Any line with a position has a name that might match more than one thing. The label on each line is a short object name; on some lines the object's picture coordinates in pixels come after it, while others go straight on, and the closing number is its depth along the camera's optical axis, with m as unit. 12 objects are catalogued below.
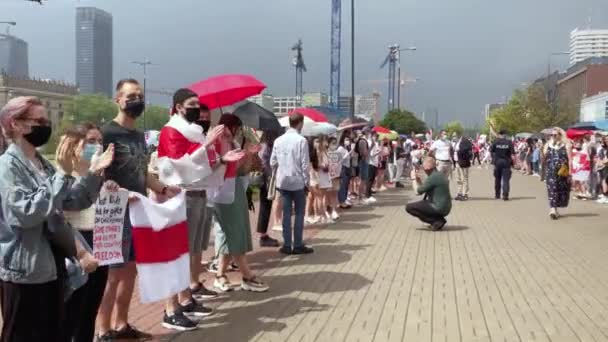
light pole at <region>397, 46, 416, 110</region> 59.83
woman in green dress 6.85
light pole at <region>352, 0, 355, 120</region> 27.80
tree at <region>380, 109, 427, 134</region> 74.28
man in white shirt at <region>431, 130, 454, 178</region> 18.30
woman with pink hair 3.41
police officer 17.84
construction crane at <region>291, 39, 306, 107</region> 60.94
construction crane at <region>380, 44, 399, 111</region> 62.57
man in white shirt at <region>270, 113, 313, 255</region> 9.09
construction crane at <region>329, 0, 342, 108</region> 64.00
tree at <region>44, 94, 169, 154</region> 95.25
